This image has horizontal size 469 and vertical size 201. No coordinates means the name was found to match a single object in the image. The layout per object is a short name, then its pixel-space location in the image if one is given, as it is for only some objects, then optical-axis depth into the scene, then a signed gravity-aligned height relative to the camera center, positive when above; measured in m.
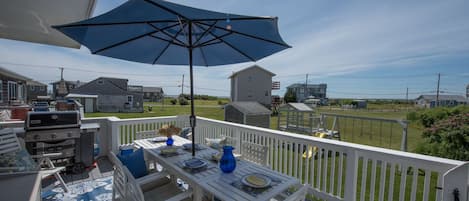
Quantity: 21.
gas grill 3.11 -0.83
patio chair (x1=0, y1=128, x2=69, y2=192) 1.86 -0.80
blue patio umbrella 1.65 +0.70
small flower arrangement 2.90 -0.58
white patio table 1.53 -0.80
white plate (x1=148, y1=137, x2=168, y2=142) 3.25 -0.81
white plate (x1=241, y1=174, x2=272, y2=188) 1.63 -0.77
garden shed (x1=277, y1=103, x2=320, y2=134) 7.88 -1.03
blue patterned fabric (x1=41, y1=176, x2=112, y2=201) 2.71 -1.53
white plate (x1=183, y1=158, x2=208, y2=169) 2.03 -0.77
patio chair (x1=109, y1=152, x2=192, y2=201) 1.47 -0.91
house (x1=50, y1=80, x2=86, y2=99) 23.09 +0.41
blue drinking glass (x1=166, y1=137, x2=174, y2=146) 2.88 -0.74
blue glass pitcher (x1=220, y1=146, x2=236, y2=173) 1.93 -0.67
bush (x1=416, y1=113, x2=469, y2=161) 3.13 -0.66
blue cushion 2.23 -0.85
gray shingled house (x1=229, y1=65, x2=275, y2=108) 19.69 +1.13
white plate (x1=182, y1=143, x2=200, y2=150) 2.77 -0.79
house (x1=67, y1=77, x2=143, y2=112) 21.23 -0.58
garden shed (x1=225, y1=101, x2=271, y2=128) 10.04 -1.02
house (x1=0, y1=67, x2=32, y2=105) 9.38 +0.02
